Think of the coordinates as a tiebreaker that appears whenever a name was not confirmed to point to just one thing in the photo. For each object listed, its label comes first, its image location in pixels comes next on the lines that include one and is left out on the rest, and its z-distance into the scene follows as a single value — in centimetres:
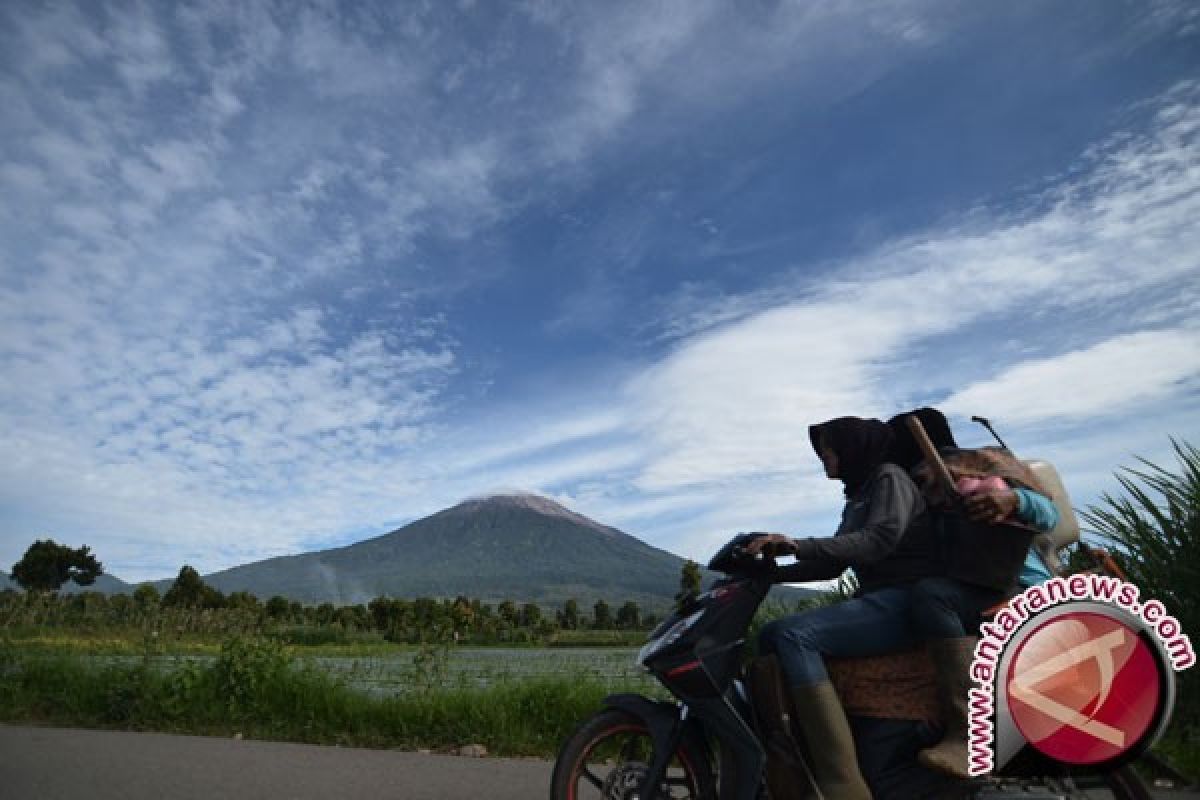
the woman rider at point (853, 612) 289
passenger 268
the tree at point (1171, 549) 531
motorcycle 307
